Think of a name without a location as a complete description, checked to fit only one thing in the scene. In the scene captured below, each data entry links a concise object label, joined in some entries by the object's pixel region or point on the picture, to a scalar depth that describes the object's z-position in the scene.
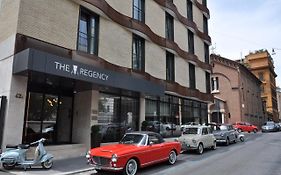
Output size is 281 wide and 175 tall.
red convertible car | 7.12
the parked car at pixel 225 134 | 15.52
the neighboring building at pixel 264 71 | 56.57
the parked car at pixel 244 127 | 29.53
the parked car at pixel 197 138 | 11.88
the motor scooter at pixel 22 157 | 7.42
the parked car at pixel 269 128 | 31.98
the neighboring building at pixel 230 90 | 34.04
